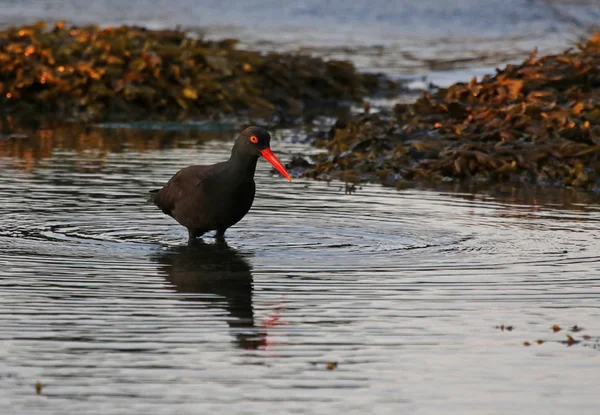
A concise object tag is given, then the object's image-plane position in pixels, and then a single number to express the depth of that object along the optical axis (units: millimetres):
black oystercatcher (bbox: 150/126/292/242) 19797
